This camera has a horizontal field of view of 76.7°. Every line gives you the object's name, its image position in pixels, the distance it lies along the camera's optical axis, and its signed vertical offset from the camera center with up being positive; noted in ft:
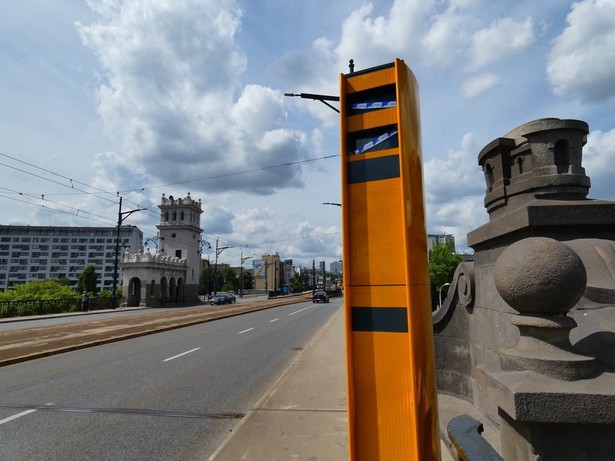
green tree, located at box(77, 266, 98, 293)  358.84 +4.14
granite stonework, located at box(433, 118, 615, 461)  5.63 -0.70
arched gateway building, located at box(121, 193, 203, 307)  151.12 +9.32
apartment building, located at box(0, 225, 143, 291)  474.08 +41.07
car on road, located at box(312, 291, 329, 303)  161.99 -6.43
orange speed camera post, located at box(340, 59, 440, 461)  7.76 +0.00
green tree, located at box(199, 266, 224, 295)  372.38 +2.69
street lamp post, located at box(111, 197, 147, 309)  116.82 +7.52
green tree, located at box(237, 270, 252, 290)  386.52 +1.40
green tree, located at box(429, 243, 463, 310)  173.27 +6.18
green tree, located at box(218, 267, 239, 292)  343.05 +2.08
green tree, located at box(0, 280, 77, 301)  120.16 -2.31
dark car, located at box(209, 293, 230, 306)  162.50 -7.16
